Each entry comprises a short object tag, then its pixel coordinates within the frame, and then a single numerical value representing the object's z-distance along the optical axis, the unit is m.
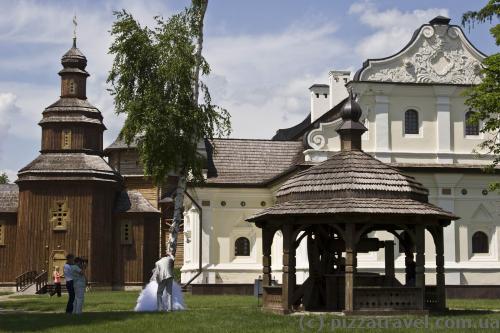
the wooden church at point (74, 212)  46.69
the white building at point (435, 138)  36.72
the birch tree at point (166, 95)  26.45
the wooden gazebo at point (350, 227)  18.98
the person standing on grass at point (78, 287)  19.92
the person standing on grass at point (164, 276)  19.72
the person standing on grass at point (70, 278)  19.88
